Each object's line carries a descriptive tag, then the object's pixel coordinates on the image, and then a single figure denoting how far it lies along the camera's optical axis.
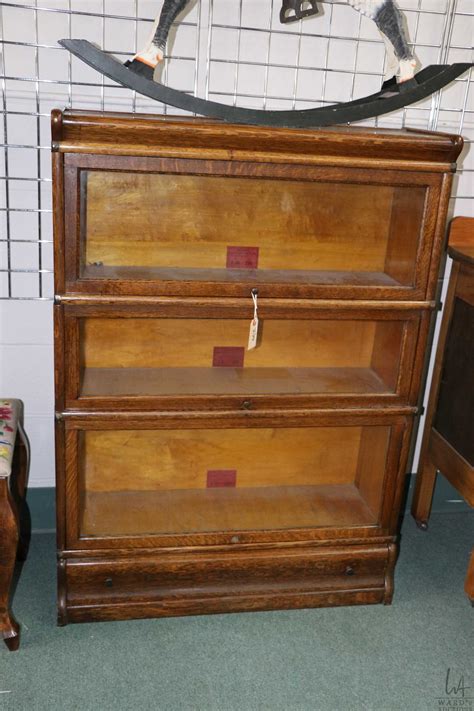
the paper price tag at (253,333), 1.74
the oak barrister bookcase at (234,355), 1.65
